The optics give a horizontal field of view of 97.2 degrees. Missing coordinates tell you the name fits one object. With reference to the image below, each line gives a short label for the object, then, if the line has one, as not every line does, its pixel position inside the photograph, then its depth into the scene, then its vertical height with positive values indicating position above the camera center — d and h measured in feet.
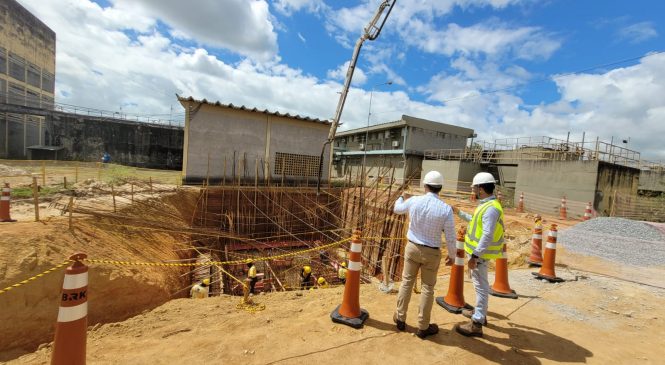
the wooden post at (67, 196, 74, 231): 18.63 -4.31
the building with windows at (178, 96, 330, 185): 43.78 +2.79
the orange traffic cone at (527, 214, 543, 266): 19.28 -4.61
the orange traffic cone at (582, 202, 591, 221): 42.90 -3.83
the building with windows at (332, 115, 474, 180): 95.86 +11.48
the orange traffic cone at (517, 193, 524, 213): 51.18 -4.21
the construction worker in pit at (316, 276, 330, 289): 28.51 -11.20
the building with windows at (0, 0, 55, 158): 82.89 +23.71
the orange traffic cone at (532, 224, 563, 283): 16.87 -4.46
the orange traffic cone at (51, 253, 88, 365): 6.40 -3.86
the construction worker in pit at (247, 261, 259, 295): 22.68 -9.05
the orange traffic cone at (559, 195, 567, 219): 47.47 -4.03
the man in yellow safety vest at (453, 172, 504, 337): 10.39 -2.29
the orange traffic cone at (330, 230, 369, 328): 11.07 -4.67
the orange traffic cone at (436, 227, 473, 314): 12.57 -5.03
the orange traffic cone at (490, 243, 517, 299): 14.58 -5.11
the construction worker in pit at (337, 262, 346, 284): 30.14 -10.72
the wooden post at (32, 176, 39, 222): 18.11 -3.88
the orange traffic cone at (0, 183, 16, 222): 19.04 -4.28
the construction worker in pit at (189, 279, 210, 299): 21.93 -10.07
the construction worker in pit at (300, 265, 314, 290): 29.19 -11.00
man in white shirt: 10.09 -2.51
